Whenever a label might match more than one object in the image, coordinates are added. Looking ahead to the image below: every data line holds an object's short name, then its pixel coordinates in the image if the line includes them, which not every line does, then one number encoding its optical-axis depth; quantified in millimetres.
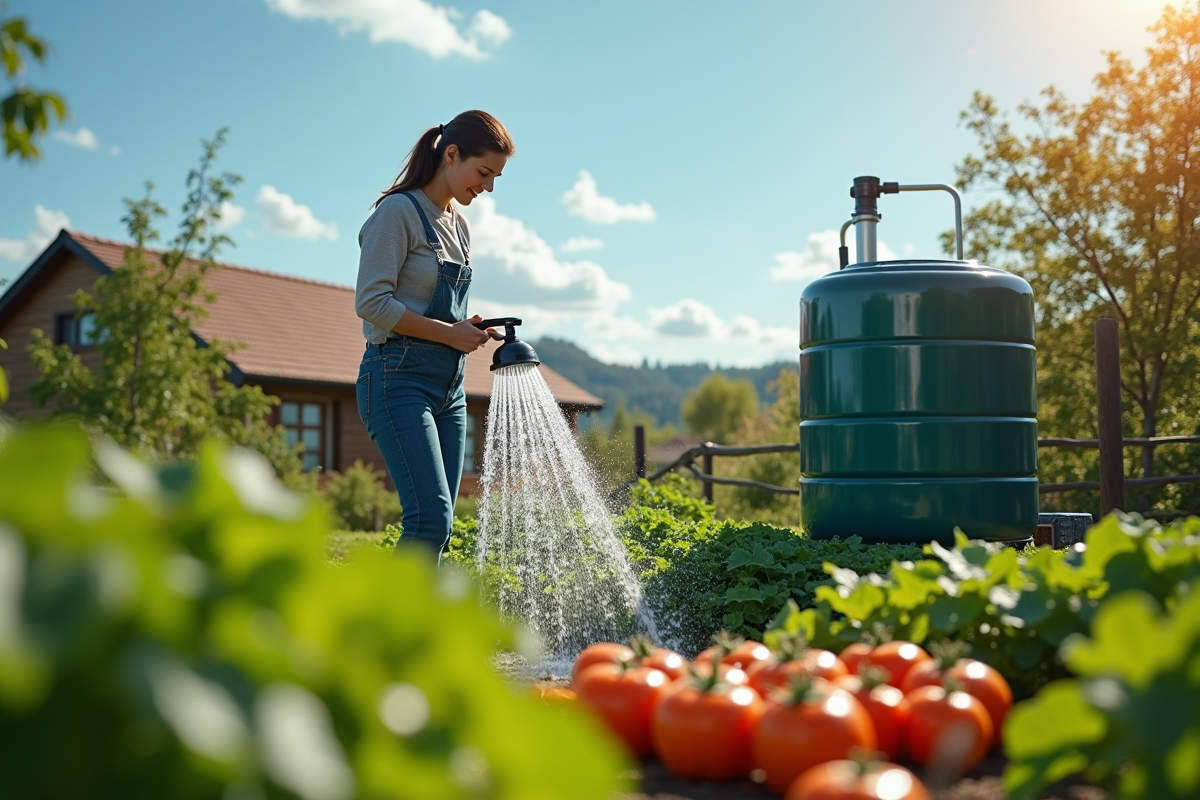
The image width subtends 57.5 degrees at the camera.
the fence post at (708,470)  11641
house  20969
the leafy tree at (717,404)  90000
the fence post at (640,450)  11578
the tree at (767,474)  14547
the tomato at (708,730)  1719
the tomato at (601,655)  2178
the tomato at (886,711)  1735
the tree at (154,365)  12992
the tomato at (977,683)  1822
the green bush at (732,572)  4152
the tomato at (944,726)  1644
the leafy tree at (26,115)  2395
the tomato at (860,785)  1199
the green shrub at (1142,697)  1017
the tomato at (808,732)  1559
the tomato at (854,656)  2020
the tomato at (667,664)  2082
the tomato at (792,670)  1842
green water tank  4785
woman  3639
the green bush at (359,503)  15867
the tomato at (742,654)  2113
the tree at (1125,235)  14312
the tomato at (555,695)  2046
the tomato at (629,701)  1919
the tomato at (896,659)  1971
